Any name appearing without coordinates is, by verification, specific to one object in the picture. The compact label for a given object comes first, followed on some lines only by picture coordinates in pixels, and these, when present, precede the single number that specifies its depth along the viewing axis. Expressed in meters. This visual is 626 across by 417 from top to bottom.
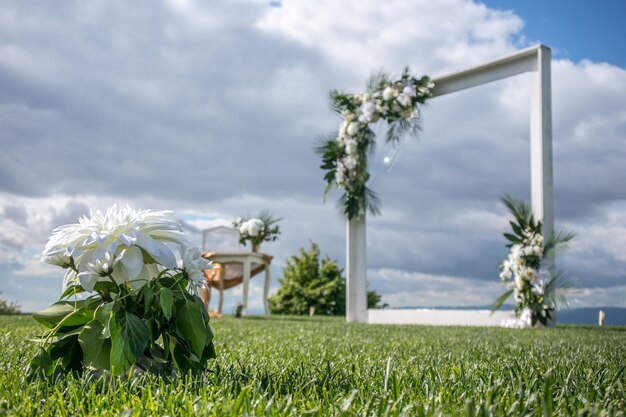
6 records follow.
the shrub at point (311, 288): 11.48
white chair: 8.01
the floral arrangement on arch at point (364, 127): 7.84
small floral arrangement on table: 8.50
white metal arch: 6.59
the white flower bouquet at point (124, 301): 1.49
